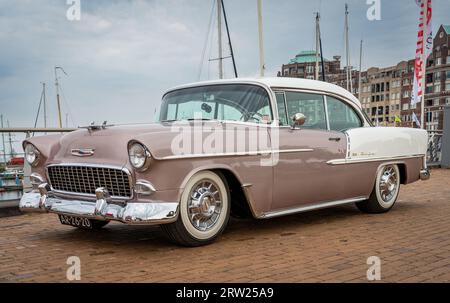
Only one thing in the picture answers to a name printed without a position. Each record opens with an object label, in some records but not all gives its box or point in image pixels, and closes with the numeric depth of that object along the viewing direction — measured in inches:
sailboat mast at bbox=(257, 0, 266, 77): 734.5
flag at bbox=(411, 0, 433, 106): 575.2
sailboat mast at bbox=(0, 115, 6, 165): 290.6
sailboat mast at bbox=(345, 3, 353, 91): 1360.0
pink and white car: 164.7
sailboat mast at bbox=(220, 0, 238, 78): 781.3
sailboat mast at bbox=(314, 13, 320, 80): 1244.8
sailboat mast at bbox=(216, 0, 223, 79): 787.3
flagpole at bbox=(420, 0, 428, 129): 572.1
